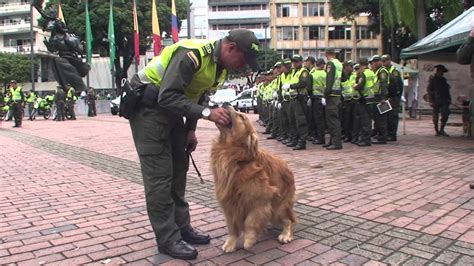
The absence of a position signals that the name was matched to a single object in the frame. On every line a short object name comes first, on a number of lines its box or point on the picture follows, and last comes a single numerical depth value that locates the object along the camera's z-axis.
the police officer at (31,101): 26.84
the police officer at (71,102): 25.08
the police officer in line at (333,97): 9.78
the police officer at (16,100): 19.17
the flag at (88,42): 29.78
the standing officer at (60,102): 23.39
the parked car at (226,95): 32.38
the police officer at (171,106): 3.26
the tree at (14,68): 54.59
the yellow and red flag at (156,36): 25.31
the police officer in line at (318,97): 10.30
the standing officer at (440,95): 12.40
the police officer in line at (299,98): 10.02
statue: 14.97
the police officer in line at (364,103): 10.54
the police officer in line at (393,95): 11.33
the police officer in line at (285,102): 10.70
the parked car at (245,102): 31.42
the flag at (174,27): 24.89
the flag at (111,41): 31.34
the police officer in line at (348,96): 11.10
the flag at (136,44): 30.36
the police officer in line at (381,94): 10.78
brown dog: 3.46
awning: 9.53
